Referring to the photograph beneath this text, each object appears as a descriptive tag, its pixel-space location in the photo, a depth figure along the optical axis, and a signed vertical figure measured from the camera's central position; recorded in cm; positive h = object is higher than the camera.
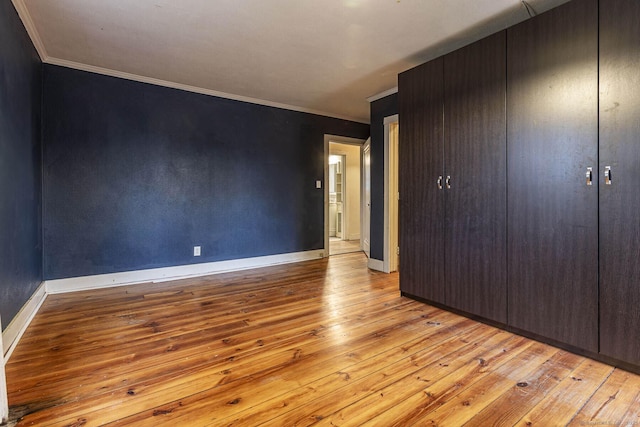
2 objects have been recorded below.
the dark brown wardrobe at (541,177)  178 +19
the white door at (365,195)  526 +21
